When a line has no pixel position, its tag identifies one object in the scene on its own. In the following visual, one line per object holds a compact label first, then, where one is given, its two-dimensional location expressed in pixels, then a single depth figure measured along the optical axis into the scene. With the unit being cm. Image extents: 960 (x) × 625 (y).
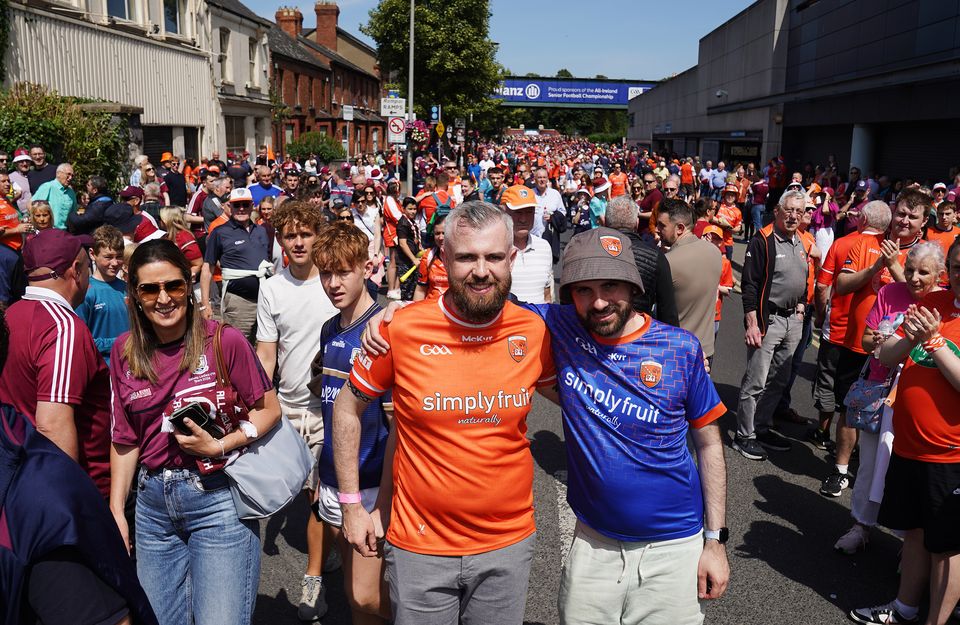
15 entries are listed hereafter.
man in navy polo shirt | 682
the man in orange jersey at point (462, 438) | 262
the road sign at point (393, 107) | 2314
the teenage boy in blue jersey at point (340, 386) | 339
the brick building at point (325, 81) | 4059
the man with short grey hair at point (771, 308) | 616
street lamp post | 2779
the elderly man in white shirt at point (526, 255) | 564
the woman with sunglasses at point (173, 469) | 292
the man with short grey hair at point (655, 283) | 459
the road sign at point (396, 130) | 2342
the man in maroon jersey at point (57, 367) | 300
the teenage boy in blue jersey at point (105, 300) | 446
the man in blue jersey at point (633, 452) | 270
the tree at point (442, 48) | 3741
